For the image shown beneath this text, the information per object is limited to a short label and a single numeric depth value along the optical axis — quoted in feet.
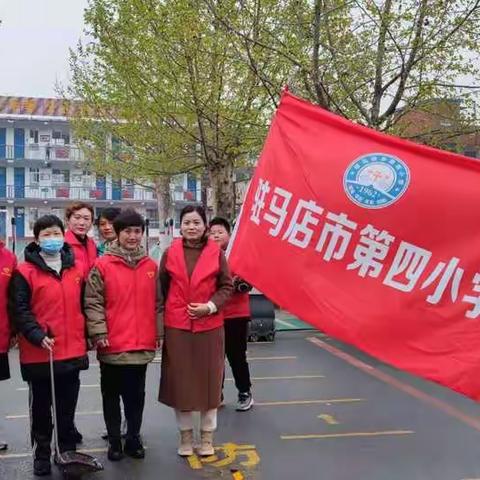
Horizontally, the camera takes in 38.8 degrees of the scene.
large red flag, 11.12
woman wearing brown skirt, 14.32
